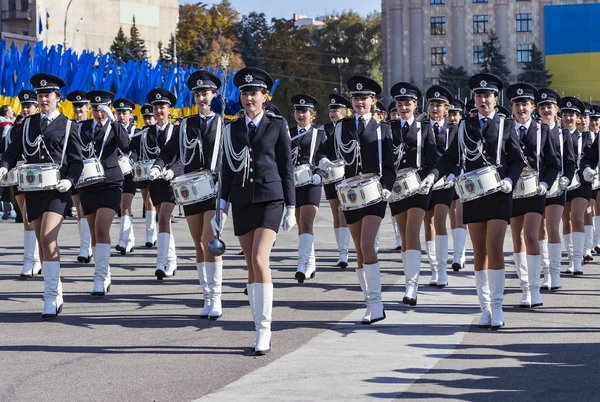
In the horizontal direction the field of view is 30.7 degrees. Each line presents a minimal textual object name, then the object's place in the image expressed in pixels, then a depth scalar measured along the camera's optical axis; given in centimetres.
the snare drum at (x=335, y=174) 1572
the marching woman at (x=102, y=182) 1295
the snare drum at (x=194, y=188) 1119
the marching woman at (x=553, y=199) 1308
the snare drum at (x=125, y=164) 1733
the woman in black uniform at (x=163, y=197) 1398
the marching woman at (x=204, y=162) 1123
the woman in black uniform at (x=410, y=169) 1200
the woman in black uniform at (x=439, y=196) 1348
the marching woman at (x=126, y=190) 1720
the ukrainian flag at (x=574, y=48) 8631
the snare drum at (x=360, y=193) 1074
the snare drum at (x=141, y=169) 1694
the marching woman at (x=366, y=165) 1077
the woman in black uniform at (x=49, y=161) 1139
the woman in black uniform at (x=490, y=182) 1054
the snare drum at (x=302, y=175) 1486
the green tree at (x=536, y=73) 8869
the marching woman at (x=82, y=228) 1435
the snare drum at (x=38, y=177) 1131
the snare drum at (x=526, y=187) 1166
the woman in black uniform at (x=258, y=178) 941
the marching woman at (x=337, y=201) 1627
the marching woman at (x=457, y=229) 1539
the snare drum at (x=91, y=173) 1284
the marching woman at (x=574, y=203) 1507
